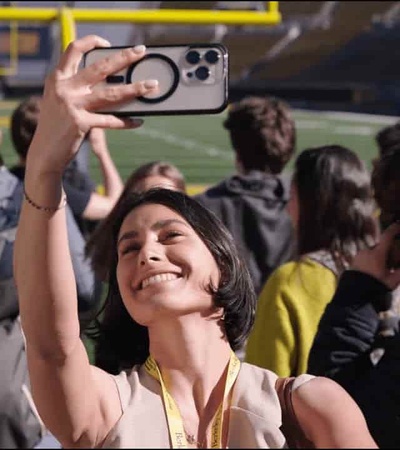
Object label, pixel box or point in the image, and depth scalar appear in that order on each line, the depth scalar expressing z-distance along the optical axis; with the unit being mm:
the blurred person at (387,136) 3451
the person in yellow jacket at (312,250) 2621
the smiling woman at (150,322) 1295
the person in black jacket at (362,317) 2084
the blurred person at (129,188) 3340
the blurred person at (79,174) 4094
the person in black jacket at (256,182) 3693
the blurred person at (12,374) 2561
